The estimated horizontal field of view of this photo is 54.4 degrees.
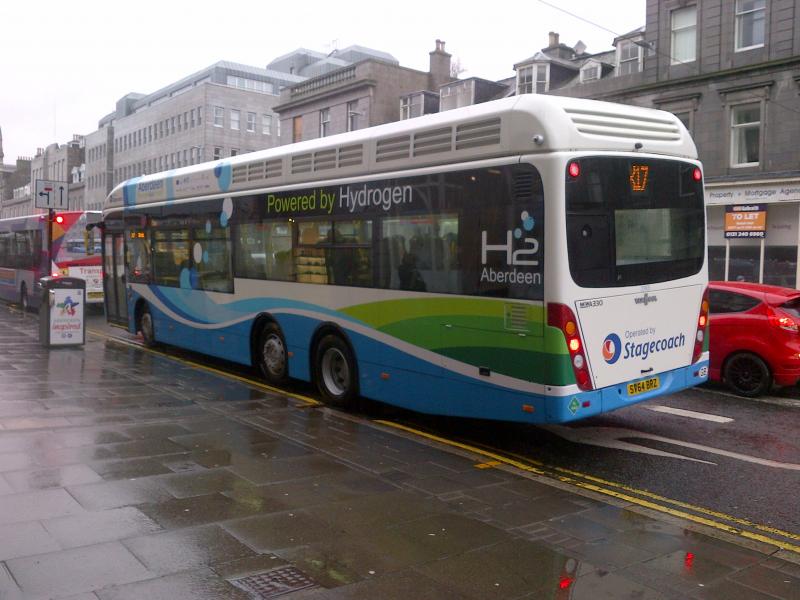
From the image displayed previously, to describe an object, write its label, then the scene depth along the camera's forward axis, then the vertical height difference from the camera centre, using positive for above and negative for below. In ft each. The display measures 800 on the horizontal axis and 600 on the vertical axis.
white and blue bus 22.77 +0.02
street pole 57.88 +2.27
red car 35.17 -3.32
